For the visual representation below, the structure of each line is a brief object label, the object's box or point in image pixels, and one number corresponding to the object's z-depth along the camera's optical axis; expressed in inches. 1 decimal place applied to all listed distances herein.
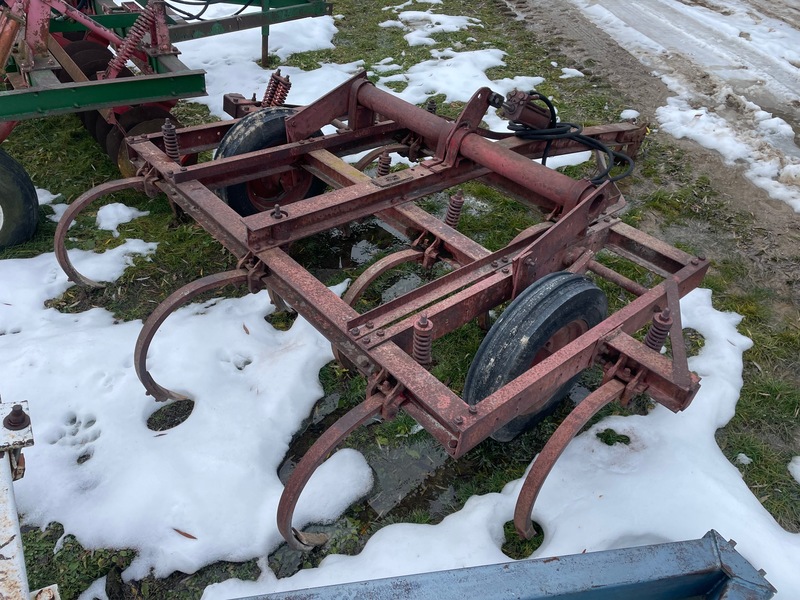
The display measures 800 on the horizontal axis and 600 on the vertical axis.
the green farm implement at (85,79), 162.1
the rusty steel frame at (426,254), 96.9
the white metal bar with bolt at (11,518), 63.6
